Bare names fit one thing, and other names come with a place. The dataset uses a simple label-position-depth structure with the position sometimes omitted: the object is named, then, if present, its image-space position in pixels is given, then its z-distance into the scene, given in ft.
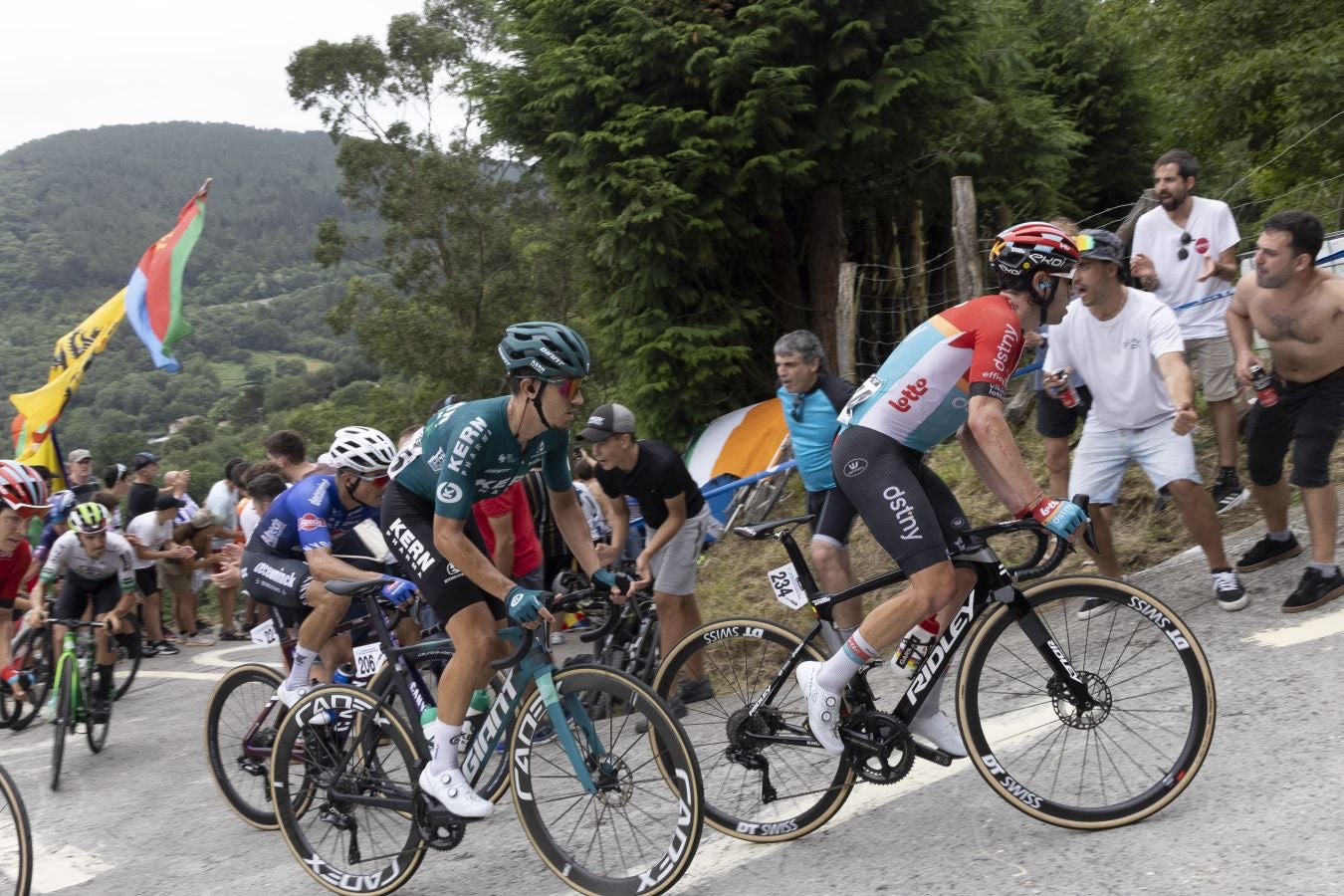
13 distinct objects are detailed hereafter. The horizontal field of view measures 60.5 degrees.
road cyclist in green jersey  13.98
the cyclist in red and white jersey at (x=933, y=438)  13.52
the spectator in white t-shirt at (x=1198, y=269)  23.27
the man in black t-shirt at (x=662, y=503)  22.76
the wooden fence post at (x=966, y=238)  34.45
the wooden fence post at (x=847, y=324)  40.65
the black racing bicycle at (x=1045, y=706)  13.08
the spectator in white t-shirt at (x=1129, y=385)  18.90
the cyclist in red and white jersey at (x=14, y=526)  20.42
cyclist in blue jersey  19.38
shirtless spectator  18.52
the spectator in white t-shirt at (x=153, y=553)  40.16
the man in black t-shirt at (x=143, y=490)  42.75
